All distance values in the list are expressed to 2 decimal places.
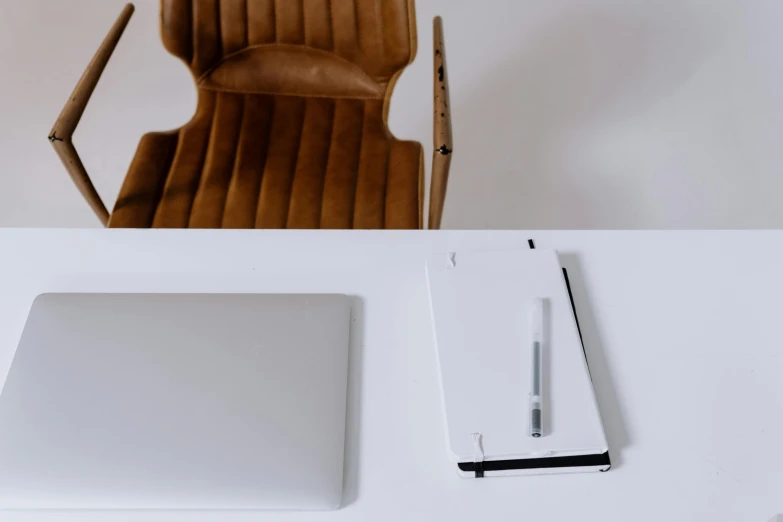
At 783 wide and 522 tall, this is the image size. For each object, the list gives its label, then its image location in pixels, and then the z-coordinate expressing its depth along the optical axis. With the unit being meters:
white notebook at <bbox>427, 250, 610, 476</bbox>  0.65
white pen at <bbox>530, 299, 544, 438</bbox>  0.65
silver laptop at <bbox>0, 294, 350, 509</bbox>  0.63
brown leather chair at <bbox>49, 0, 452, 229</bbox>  1.18
